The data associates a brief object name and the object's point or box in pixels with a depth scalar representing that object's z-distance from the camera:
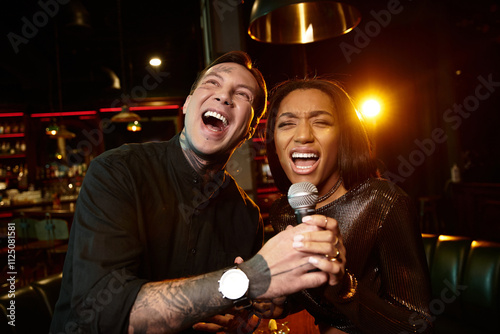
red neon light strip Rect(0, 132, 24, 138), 7.94
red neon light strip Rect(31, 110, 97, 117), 8.31
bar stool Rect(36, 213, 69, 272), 5.09
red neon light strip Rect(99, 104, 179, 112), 8.67
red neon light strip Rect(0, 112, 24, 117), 8.12
